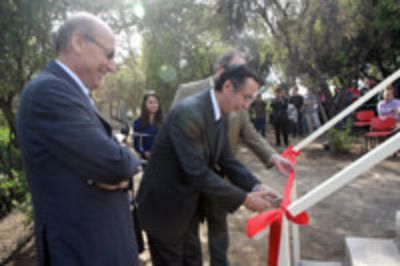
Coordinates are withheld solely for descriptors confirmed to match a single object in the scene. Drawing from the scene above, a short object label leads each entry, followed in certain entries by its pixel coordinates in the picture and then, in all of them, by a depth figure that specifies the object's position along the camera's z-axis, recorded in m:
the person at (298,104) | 11.83
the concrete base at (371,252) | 2.38
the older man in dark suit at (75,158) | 1.15
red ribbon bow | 1.36
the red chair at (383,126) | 7.11
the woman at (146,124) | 4.18
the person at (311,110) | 11.11
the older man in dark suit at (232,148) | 2.44
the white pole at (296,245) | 2.73
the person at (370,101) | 11.59
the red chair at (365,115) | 8.95
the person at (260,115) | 11.26
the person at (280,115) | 10.02
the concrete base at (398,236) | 2.61
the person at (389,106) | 7.06
